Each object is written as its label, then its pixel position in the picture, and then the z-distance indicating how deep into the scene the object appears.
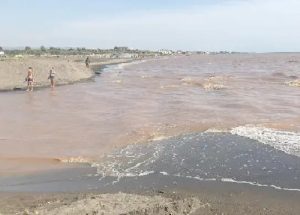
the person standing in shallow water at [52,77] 17.74
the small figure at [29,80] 16.43
